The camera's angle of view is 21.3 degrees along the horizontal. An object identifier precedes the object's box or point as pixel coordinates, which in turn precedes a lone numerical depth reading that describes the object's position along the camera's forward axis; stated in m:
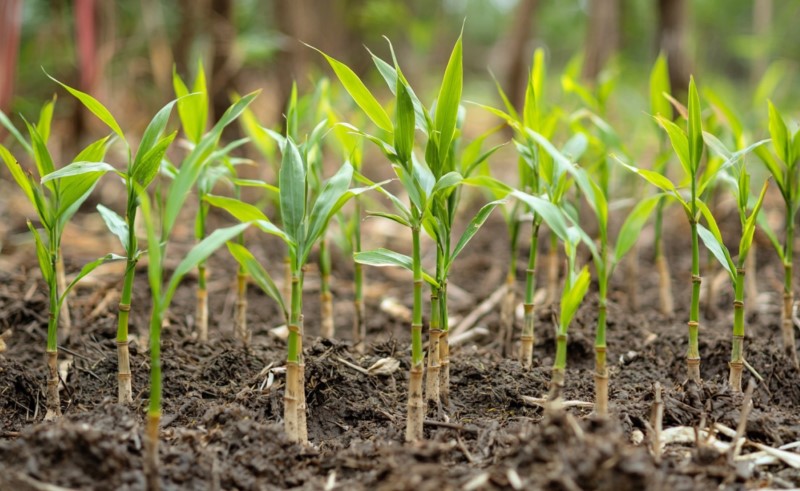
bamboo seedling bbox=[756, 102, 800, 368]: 2.04
